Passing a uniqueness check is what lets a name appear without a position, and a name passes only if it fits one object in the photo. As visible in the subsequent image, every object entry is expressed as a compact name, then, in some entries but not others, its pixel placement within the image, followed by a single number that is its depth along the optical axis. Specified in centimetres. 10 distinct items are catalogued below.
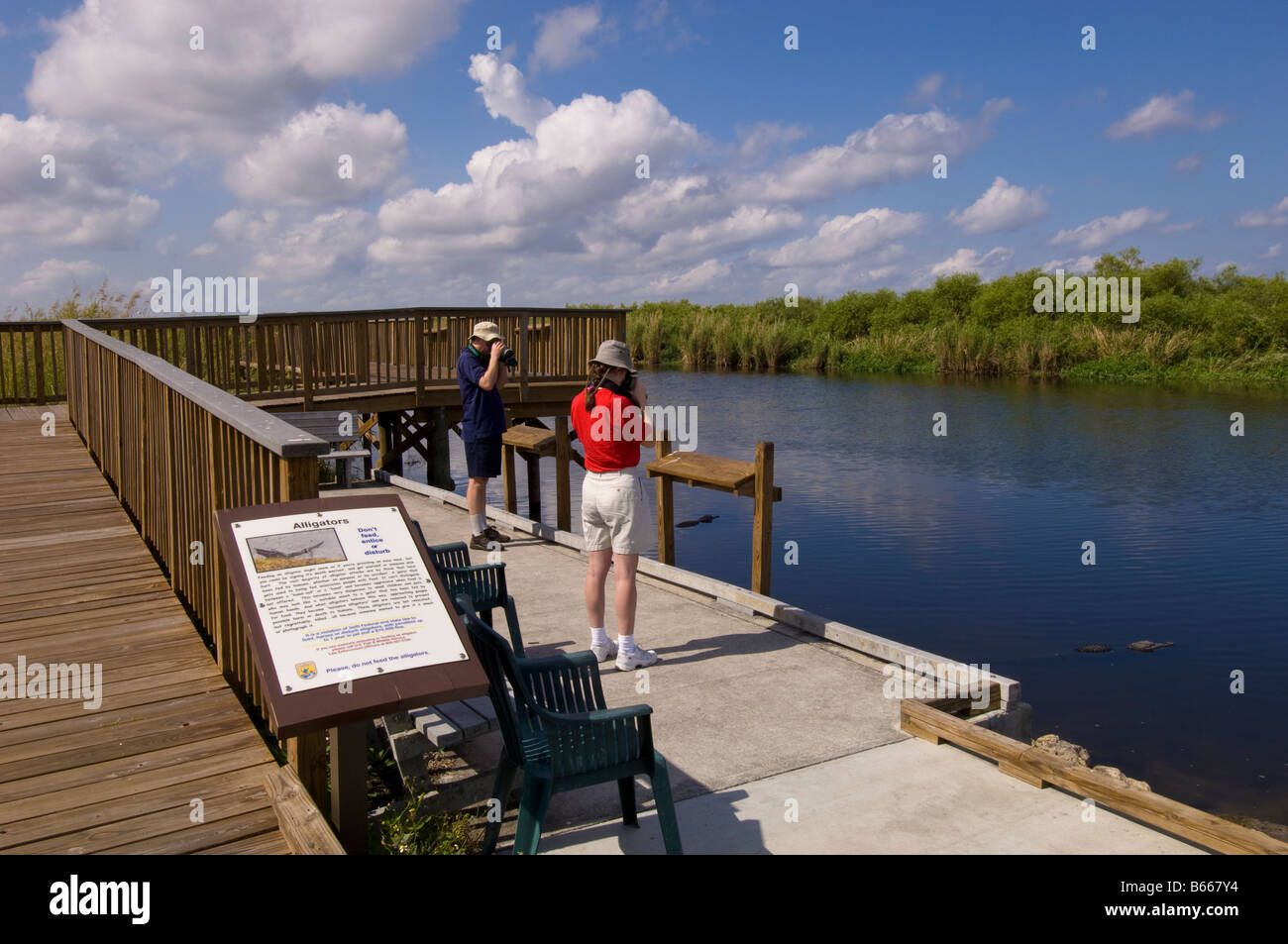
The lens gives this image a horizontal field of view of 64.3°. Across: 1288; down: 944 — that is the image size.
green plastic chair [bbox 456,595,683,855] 385
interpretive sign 292
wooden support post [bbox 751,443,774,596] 827
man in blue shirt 892
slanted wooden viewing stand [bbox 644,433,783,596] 833
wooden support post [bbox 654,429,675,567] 994
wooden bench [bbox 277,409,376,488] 1255
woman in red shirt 607
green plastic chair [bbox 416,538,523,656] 597
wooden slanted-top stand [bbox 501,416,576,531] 1190
